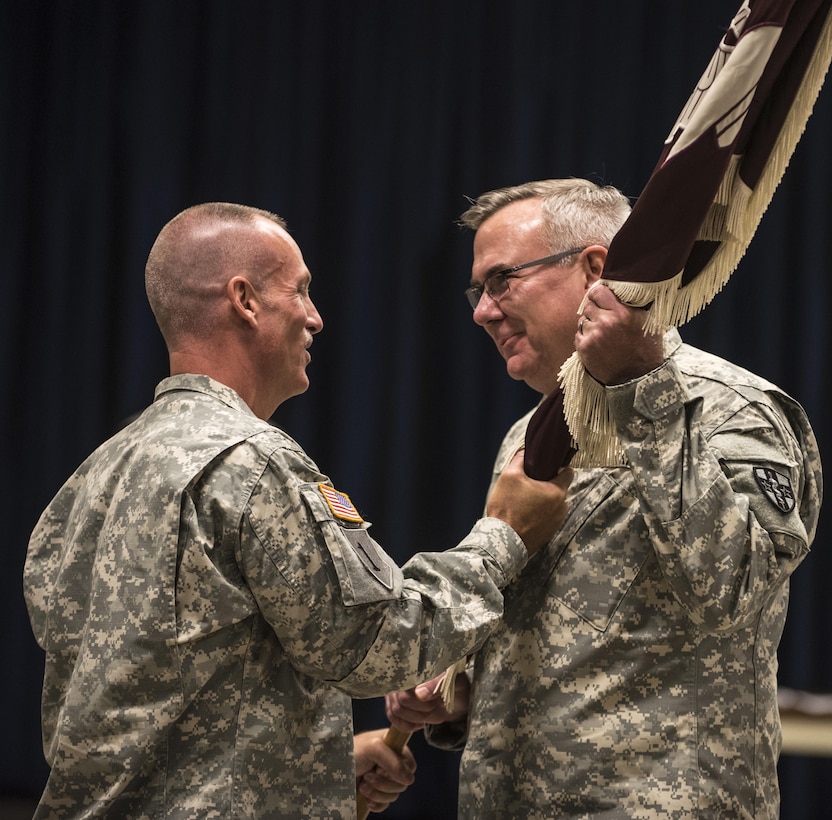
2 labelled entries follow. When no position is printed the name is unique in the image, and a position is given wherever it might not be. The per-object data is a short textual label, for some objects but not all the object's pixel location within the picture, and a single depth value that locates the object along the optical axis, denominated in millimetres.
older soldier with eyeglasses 4644
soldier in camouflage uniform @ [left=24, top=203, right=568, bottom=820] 4637
